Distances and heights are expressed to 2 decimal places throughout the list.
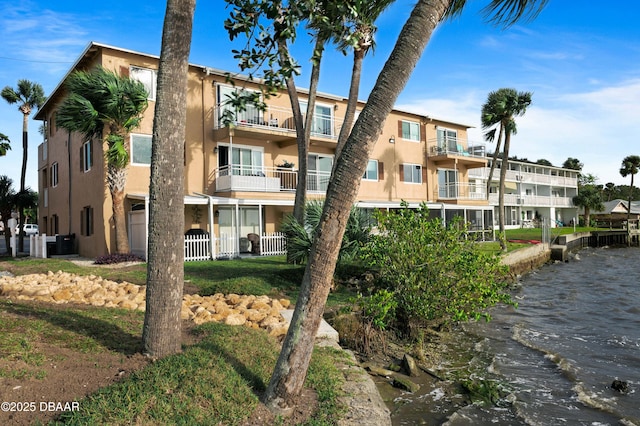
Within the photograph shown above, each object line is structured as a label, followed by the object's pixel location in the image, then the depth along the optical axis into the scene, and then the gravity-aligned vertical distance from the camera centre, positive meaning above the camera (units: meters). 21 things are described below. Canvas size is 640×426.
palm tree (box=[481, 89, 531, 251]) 32.16 +7.26
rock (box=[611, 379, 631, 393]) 7.62 -2.90
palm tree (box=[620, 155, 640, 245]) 60.44 +6.01
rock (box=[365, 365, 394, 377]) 7.43 -2.49
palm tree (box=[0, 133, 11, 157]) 27.39 +4.65
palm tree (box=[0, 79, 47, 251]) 27.92 +7.72
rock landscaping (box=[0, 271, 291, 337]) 7.82 -1.58
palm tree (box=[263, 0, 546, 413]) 4.32 +0.13
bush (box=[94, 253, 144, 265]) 17.27 -1.40
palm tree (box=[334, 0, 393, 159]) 14.90 +4.67
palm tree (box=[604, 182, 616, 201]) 89.43 +4.53
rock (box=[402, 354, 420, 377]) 7.67 -2.52
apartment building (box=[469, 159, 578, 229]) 51.28 +2.60
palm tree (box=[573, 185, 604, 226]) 59.69 +1.41
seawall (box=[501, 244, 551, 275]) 24.32 -2.63
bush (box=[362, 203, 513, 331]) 9.05 -1.13
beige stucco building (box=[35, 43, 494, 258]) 19.97 +2.74
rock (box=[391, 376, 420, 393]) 7.04 -2.58
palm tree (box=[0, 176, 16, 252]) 26.75 +1.41
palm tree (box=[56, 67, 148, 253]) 17.48 +4.16
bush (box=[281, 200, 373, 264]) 11.59 -0.42
